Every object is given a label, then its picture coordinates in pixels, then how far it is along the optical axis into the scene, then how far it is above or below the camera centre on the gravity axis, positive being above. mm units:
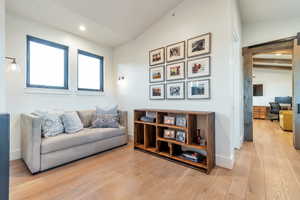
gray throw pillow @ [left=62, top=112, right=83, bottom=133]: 2518 -432
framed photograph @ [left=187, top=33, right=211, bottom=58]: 2318 +957
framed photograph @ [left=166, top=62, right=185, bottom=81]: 2674 +577
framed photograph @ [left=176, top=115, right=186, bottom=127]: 2338 -366
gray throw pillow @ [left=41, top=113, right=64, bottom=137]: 2226 -430
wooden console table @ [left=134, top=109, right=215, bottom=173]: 2062 -679
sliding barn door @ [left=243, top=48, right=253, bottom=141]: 3531 +121
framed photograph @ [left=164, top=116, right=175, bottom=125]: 2470 -370
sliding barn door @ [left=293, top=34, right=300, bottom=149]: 2869 +181
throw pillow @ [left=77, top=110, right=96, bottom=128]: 3061 -380
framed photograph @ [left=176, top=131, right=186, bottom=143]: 2309 -624
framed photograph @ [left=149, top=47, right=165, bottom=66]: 2982 +970
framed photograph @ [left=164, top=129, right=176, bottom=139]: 2494 -627
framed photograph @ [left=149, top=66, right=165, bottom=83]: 3007 +577
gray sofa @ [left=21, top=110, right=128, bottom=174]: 1954 -745
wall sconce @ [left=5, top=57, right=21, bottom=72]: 2161 +527
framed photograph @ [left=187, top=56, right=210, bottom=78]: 2344 +571
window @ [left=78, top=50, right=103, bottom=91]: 3475 +755
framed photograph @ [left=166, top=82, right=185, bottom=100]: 2688 +188
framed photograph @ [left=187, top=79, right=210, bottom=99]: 2342 +186
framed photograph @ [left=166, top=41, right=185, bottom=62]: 2650 +961
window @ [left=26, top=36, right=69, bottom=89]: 2676 +748
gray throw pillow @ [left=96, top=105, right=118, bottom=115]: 3088 -259
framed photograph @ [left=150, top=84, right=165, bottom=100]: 3000 +174
